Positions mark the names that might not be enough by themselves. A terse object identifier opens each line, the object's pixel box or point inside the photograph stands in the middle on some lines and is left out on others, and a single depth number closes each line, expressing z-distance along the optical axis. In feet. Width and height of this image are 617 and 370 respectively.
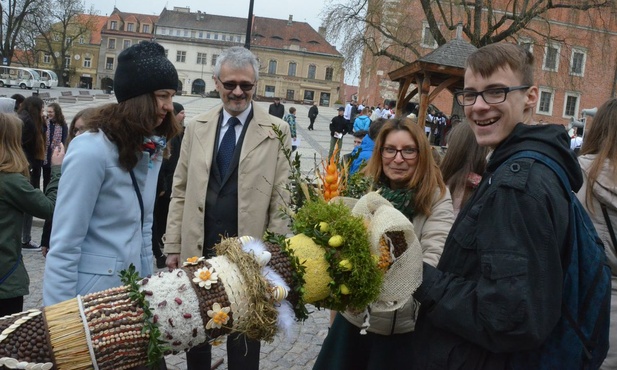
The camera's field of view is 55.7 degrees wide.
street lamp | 39.09
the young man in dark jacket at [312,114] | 107.45
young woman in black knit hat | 8.24
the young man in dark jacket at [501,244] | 5.73
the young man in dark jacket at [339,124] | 75.97
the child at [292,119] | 54.16
